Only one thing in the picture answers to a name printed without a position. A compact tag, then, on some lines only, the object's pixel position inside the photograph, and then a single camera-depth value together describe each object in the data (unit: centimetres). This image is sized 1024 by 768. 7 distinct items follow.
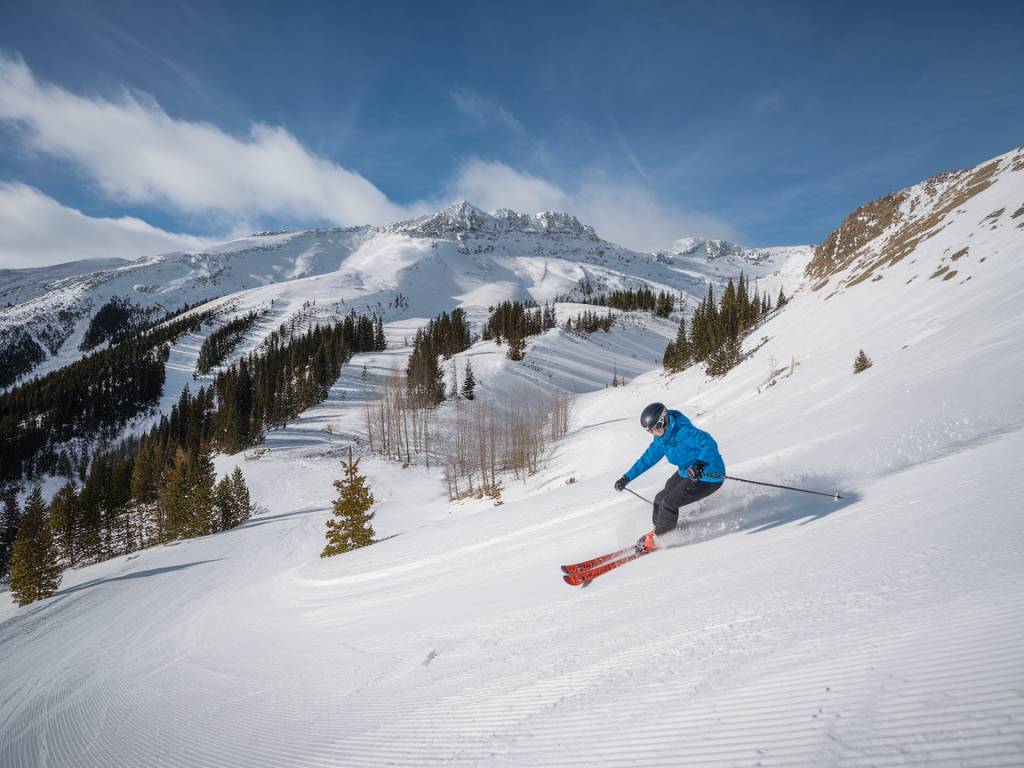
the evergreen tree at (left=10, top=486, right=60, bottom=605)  2456
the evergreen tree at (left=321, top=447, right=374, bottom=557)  2027
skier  600
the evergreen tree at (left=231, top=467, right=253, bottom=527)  3828
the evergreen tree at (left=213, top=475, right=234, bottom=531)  3675
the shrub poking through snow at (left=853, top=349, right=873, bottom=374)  1602
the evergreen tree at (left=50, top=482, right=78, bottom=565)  3806
